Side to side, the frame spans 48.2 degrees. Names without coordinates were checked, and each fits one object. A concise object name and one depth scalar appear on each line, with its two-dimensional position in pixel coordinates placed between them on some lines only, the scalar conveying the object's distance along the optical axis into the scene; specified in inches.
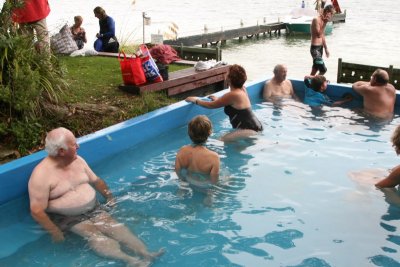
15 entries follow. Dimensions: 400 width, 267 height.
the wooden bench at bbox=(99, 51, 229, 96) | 279.4
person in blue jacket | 416.2
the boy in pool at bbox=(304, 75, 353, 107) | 308.6
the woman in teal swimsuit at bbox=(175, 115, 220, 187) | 175.9
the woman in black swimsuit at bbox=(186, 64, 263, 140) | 237.6
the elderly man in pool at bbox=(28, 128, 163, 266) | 143.9
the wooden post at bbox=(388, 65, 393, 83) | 326.3
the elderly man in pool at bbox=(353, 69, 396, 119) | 278.7
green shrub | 194.9
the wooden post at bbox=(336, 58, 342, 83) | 354.3
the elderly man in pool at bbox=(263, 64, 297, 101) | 324.5
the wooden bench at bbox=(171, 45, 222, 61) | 403.9
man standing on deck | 360.5
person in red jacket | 226.3
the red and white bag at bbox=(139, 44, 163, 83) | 269.3
